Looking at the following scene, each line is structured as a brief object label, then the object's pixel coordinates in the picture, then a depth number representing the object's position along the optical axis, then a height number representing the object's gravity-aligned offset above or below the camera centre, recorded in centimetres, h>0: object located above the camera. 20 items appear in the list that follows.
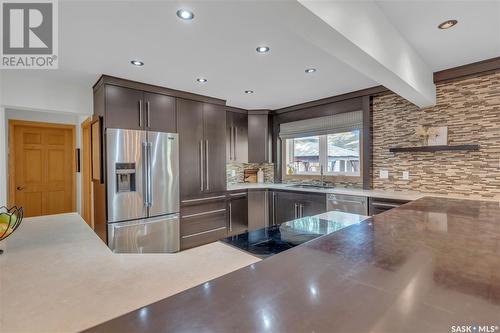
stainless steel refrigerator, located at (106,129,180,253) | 276 -29
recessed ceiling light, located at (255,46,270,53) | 212 +105
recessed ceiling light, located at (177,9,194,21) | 162 +105
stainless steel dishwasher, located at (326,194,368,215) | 302 -51
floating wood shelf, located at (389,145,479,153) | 259 +18
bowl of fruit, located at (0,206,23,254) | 120 -28
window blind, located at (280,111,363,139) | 367 +67
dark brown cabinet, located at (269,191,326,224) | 352 -62
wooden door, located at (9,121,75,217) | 425 +2
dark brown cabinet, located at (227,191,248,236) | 395 -78
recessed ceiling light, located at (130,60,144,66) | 240 +107
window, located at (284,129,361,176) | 384 +20
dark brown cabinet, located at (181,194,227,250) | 342 -82
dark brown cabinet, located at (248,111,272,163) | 467 +55
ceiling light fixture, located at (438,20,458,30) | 184 +108
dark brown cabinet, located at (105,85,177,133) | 281 +72
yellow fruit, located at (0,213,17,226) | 123 -26
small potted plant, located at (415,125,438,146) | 292 +37
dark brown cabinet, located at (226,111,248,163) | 442 +56
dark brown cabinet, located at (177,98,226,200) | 345 +29
